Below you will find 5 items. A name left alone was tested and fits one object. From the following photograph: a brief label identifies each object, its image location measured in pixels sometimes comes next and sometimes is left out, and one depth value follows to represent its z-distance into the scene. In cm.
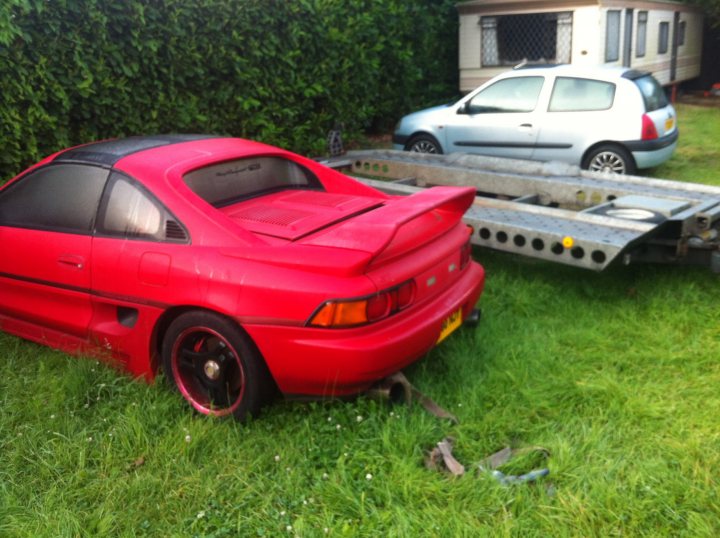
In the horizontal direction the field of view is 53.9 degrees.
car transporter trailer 482
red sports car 346
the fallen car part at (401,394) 371
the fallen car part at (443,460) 333
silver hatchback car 870
